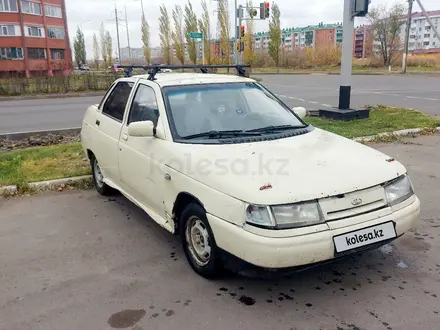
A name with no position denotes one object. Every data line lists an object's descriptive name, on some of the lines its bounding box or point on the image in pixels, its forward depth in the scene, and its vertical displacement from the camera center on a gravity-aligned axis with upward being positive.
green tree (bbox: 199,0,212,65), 52.33 +4.41
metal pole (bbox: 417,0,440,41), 10.27 +1.04
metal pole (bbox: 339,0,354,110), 10.27 +0.37
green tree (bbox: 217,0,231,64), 47.97 +4.51
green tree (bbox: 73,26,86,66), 91.19 +4.71
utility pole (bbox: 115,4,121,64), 63.47 +5.66
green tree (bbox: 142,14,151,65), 63.60 +4.21
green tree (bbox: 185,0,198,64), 53.50 +5.17
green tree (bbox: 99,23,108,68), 85.03 +4.62
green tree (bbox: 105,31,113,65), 83.90 +4.52
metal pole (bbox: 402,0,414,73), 39.81 +2.91
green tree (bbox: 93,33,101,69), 96.26 +4.24
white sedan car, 2.94 -0.87
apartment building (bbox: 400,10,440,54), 116.75 +6.71
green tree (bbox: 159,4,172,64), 58.12 +4.46
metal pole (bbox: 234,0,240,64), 28.81 +2.10
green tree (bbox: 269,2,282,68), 53.84 +3.32
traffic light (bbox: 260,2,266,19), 26.44 +3.36
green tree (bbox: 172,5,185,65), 56.06 +3.99
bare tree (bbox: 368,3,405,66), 54.44 +3.96
